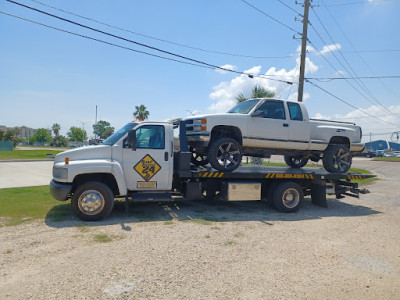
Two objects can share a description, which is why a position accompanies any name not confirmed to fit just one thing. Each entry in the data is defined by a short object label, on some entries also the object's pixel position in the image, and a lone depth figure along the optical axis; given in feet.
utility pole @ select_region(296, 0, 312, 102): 52.24
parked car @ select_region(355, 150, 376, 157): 166.83
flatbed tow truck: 20.34
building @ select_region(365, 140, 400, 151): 337.99
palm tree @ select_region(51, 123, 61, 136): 436.35
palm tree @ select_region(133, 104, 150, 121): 209.46
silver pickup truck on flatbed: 24.38
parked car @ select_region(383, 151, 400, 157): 189.08
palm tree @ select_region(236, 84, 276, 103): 53.42
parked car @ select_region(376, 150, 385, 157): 190.93
